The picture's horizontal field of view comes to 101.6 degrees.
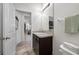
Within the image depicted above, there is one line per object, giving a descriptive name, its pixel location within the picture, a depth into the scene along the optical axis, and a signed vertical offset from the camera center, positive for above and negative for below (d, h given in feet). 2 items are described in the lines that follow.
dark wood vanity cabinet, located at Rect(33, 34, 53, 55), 4.57 -2.51
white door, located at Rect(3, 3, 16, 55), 4.40 -0.15
